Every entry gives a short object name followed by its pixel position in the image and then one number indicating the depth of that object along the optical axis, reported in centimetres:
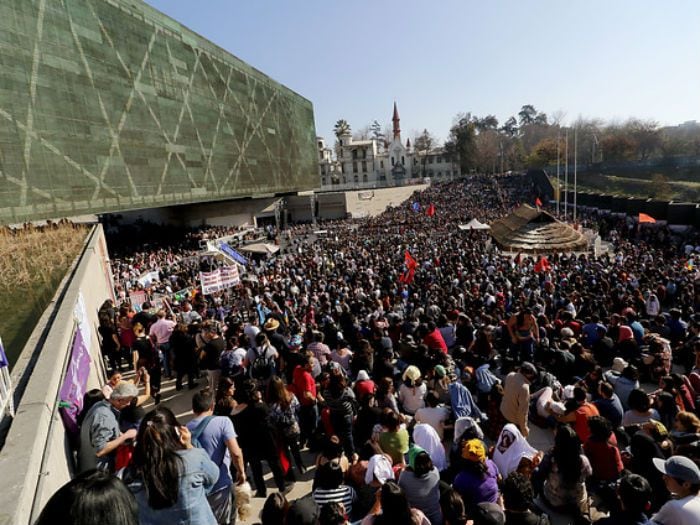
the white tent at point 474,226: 2694
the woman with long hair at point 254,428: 416
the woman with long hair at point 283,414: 446
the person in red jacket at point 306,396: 519
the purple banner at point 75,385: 380
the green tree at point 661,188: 4528
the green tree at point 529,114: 11444
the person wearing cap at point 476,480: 339
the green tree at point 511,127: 11350
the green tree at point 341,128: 11175
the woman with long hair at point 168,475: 241
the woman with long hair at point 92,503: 153
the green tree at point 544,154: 6976
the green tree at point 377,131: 13162
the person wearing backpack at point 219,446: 327
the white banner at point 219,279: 1276
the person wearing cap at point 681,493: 289
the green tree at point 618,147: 6275
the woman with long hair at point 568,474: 364
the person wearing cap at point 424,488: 335
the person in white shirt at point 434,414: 483
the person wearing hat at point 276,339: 683
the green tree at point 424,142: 11675
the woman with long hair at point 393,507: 280
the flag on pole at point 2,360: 304
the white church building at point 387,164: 9475
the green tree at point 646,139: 6481
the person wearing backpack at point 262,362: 604
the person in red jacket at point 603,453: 394
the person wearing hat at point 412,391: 552
